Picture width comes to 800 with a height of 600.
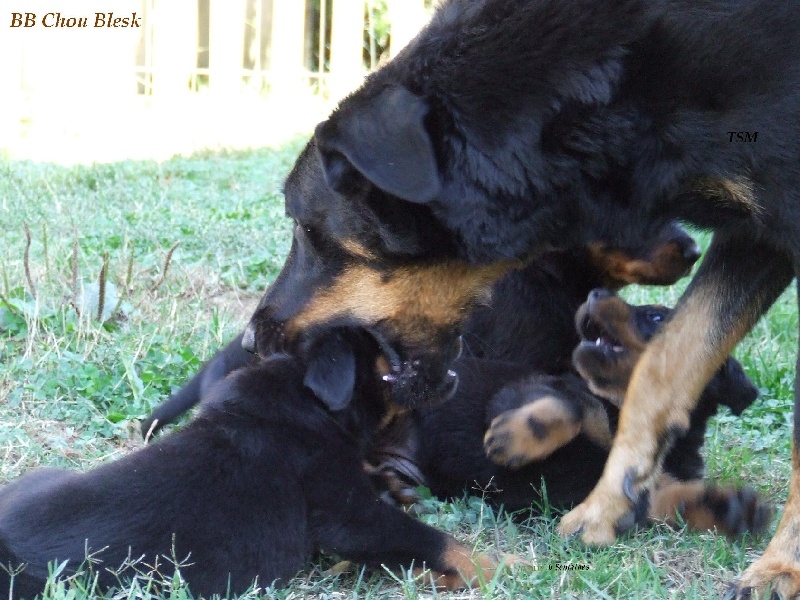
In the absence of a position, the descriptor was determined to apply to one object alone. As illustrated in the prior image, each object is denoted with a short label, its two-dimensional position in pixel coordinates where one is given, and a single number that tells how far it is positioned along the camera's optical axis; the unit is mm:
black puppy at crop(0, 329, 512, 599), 2643
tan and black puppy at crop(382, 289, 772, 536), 3506
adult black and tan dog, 2875
